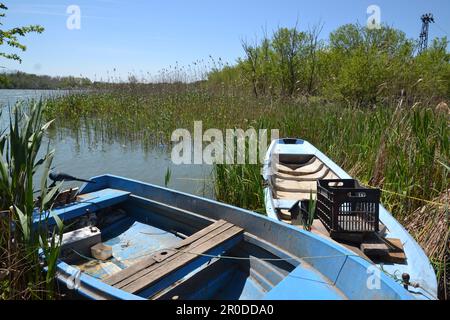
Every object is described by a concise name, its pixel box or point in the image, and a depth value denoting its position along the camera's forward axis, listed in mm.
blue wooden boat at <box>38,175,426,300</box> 2025
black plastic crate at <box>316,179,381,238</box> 2764
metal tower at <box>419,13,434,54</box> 28658
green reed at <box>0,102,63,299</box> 2107
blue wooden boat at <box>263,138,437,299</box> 2283
